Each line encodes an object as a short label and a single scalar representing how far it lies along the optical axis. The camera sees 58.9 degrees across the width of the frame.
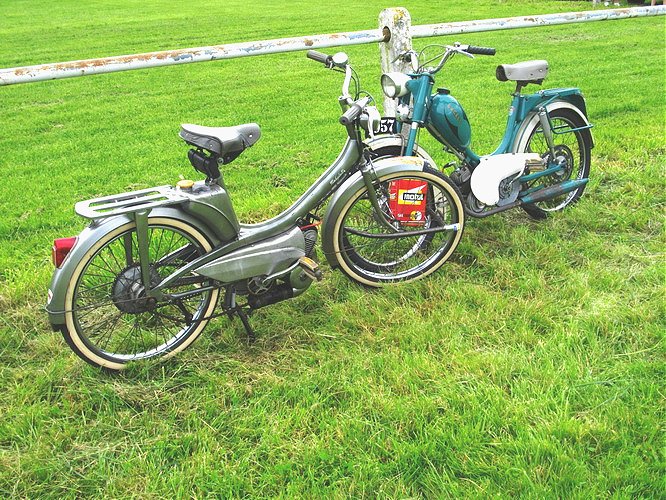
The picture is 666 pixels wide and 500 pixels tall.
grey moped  2.80
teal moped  3.71
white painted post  4.07
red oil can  3.58
